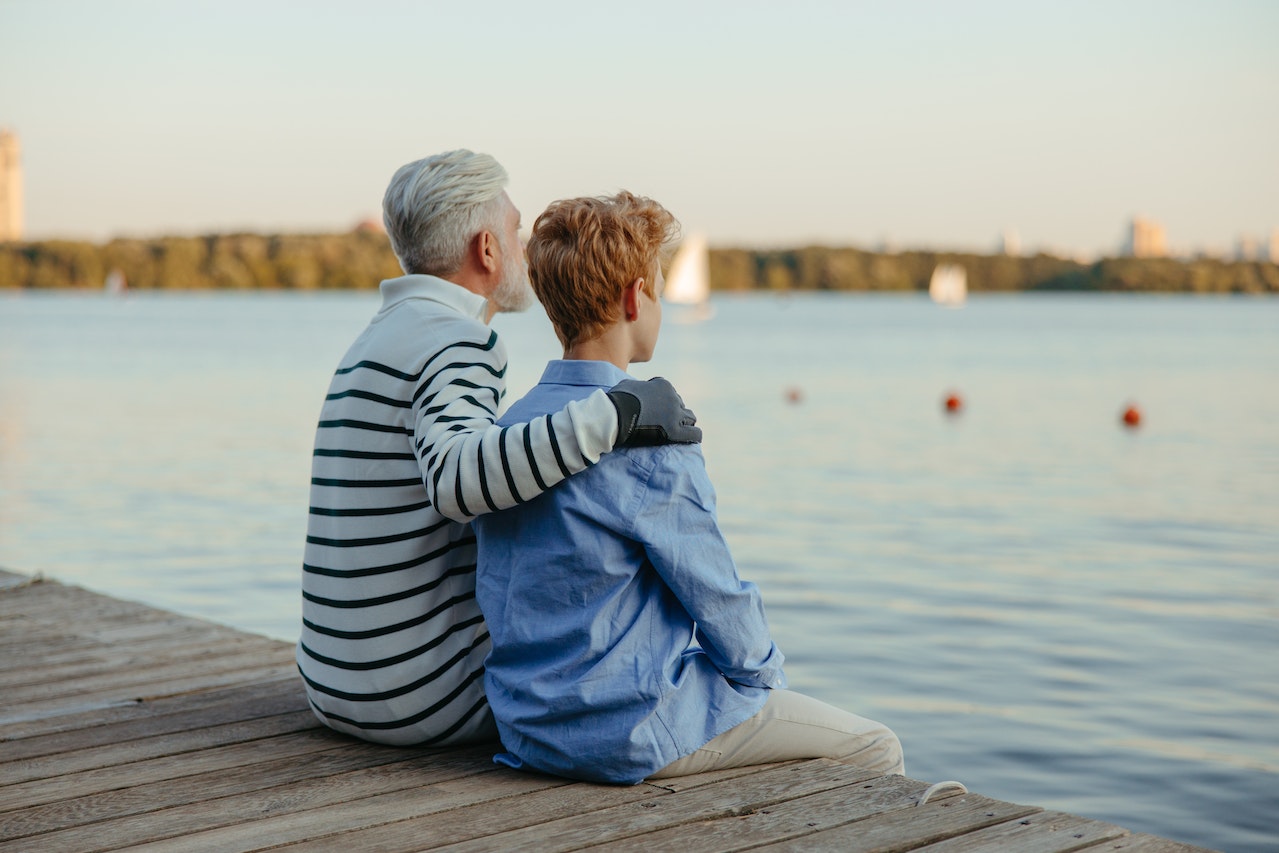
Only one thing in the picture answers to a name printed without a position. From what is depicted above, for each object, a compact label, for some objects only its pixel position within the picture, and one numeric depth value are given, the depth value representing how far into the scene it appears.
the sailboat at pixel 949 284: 105.01
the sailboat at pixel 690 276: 58.56
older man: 2.93
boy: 2.67
